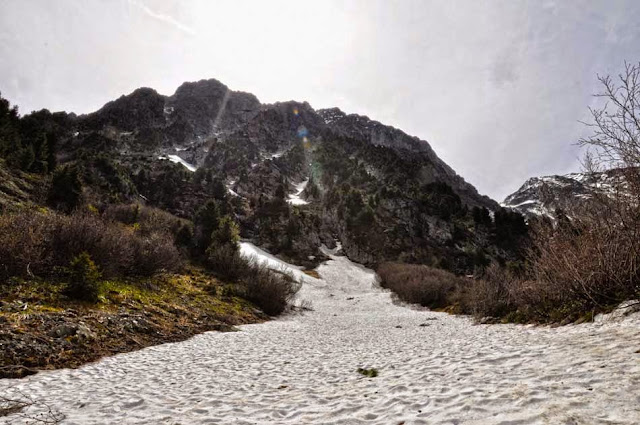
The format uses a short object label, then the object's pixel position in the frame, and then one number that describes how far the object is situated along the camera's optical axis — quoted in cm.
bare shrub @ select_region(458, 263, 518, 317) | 1903
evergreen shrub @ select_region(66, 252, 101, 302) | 1245
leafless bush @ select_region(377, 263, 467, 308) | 3634
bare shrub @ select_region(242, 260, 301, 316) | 2614
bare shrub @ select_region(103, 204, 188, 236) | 3402
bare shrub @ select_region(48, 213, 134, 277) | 1532
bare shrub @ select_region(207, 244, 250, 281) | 3048
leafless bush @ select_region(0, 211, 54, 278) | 1208
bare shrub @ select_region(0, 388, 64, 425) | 507
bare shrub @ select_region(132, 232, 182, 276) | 2045
